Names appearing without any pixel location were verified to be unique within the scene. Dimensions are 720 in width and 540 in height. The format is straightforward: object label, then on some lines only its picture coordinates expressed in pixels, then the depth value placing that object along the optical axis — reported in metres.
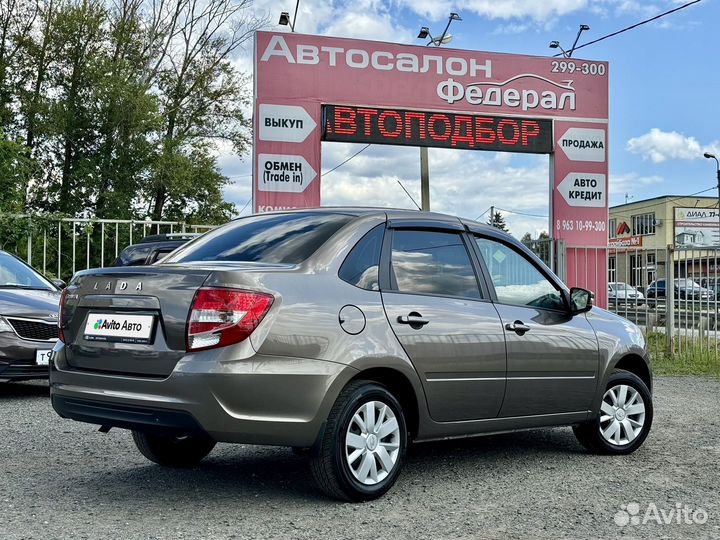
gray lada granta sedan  4.50
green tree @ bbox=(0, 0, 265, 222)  32.41
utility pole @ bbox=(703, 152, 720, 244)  53.00
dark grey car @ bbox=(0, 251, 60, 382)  8.66
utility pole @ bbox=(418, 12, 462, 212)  16.23
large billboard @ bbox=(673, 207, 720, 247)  62.72
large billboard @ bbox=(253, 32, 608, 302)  14.88
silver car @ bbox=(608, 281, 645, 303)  14.74
